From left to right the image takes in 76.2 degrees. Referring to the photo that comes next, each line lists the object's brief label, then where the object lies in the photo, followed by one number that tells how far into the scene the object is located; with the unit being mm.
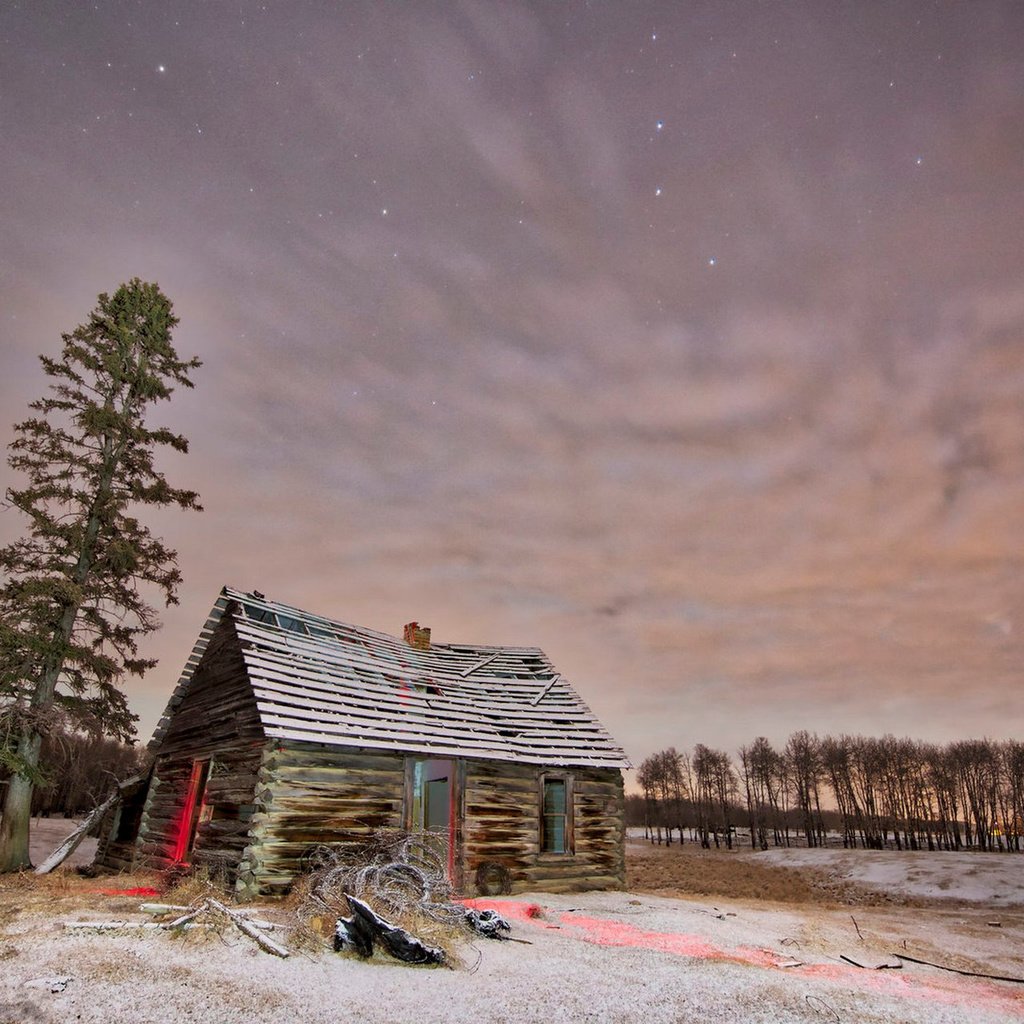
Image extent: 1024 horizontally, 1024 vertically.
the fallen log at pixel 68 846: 16531
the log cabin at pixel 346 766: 13172
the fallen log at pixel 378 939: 8194
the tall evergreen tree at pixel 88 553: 16547
